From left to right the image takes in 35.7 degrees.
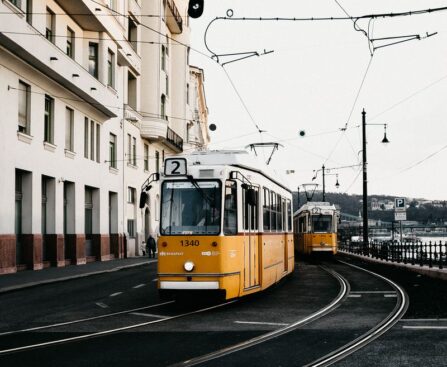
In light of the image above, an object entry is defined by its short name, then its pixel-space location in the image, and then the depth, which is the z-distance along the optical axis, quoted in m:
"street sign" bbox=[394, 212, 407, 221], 29.44
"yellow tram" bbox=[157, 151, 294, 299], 12.42
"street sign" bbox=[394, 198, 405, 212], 29.62
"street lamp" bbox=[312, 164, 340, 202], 57.67
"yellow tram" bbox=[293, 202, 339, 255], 34.34
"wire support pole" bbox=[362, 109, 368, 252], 38.44
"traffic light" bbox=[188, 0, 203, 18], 15.42
